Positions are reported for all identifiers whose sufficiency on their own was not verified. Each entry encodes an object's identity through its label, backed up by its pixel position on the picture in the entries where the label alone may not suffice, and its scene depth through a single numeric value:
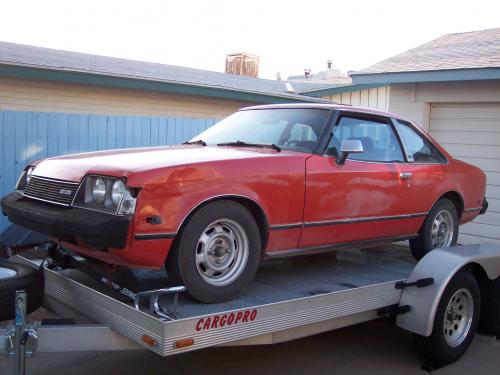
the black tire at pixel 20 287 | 3.84
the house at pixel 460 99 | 9.07
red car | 3.63
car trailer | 3.43
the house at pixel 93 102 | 8.65
